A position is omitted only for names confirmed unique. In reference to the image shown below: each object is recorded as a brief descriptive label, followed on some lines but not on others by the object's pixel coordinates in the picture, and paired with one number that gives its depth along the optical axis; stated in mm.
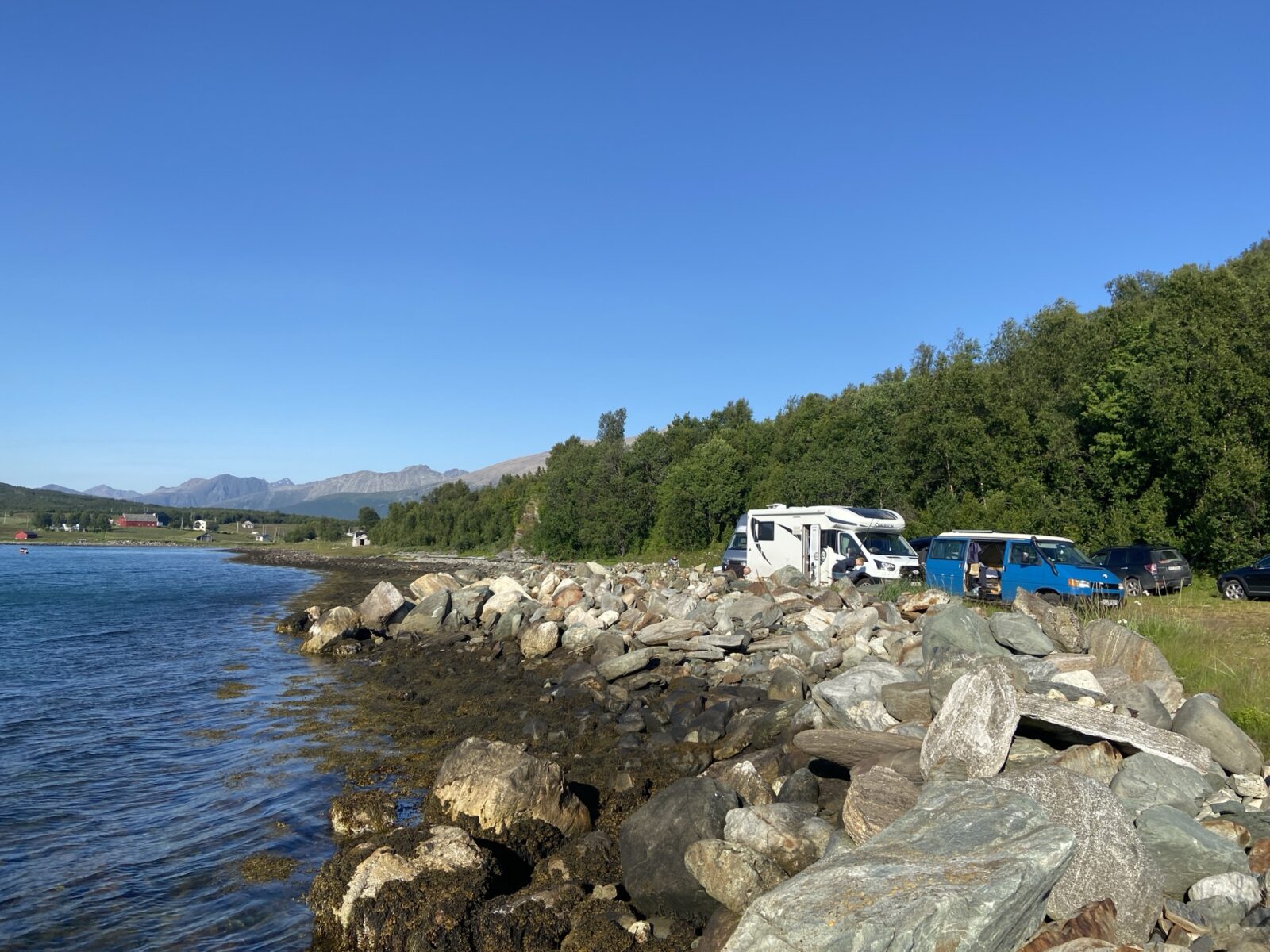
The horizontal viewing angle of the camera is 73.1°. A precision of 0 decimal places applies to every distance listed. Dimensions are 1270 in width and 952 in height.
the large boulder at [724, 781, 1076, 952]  5219
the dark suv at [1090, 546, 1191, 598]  25250
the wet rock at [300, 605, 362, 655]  25984
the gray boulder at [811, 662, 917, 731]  11086
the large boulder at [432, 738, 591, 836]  9352
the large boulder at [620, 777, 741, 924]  7555
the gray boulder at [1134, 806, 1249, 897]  6473
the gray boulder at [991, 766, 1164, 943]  6109
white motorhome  26094
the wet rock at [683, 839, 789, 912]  7266
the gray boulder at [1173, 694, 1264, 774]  8719
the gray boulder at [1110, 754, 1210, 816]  7703
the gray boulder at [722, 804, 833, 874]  7750
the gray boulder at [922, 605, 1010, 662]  12953
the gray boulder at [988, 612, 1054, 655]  12758
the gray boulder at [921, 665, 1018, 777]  8102
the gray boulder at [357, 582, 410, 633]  28516
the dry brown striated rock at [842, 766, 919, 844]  7492
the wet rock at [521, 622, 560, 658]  22031
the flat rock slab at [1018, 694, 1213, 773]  8477
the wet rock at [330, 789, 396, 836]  10141
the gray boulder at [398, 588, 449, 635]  27422
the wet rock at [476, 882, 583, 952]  7023
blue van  20062
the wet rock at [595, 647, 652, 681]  17484
